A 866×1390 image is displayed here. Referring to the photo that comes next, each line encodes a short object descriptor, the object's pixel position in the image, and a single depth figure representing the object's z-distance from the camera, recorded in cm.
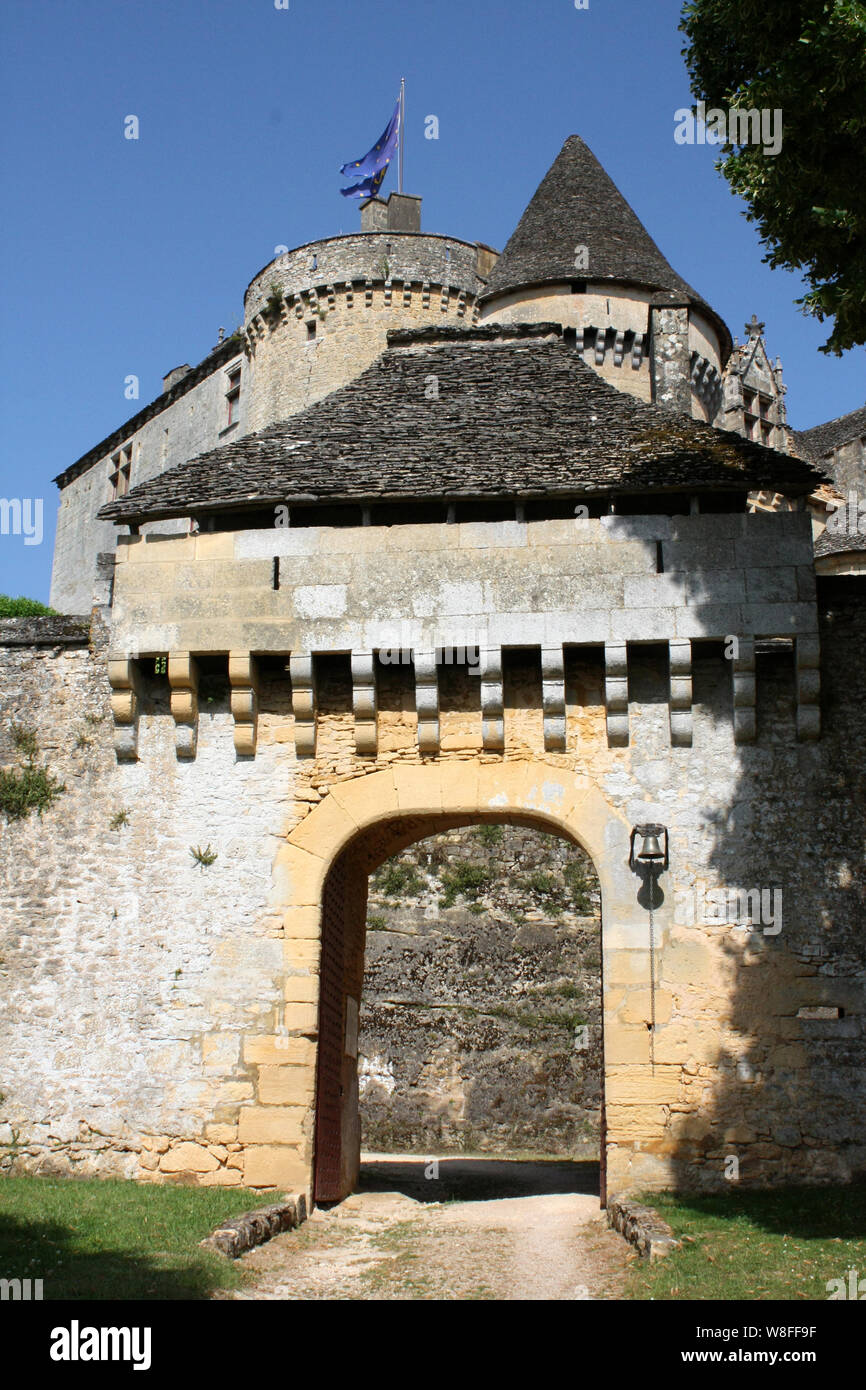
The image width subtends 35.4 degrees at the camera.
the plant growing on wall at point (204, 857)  1180
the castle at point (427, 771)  1112
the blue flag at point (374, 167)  3197
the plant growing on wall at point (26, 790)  1238
